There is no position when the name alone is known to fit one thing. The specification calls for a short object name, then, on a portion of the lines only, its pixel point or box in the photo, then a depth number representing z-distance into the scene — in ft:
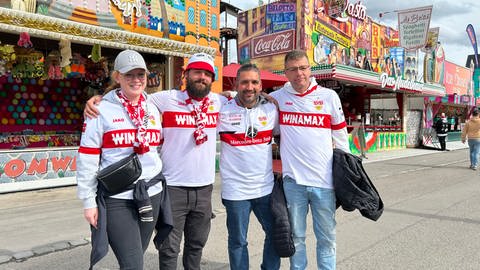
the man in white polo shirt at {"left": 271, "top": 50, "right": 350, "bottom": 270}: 9.63
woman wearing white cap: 7.51
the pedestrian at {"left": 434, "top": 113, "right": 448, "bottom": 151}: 63.10
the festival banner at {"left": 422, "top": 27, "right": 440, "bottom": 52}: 76.18
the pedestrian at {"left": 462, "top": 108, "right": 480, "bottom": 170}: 38.78
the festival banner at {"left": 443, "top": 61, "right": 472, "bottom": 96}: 89.28
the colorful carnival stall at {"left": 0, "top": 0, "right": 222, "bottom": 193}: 24.68
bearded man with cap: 9.19
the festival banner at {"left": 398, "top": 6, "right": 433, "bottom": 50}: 55.98
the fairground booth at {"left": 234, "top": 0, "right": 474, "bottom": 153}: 51.60
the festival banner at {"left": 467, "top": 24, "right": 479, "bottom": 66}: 100.33
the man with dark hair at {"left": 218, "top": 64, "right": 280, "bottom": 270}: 9.55
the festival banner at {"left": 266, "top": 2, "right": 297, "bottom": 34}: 52.08
